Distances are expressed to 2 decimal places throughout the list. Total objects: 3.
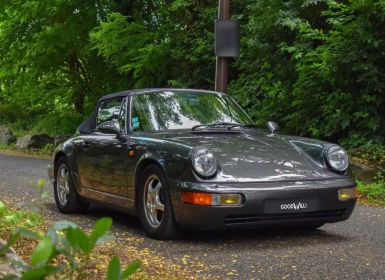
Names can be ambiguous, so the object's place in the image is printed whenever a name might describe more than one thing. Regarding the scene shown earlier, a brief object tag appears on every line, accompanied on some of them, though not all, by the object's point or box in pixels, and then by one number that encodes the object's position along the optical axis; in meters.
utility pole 11.49
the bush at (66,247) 1.30
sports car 5.20
